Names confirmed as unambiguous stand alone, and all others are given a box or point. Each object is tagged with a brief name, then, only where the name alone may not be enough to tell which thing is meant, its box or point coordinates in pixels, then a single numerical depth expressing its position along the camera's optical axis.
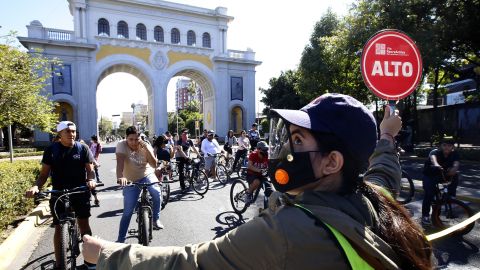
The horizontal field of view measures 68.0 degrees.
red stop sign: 3.03
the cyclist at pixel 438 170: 5.99
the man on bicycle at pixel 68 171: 4.40
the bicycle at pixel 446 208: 5.86
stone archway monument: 34.28
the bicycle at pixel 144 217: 4.89
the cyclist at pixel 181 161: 10.45
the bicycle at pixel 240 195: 7.37
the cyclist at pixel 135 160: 5.20
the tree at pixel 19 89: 8.79
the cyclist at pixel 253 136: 15.60
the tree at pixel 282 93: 42.75
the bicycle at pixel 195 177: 10.00
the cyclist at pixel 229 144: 15.90
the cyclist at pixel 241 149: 13.57
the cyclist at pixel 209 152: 12.10
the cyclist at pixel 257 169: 7.18
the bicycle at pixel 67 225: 4.15
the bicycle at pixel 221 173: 11.94
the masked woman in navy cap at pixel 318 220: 1.00
